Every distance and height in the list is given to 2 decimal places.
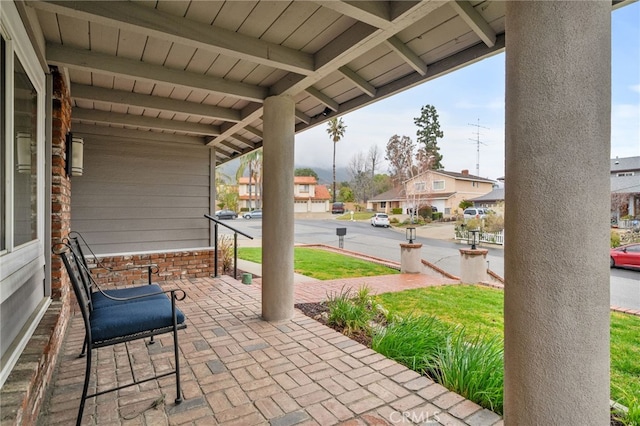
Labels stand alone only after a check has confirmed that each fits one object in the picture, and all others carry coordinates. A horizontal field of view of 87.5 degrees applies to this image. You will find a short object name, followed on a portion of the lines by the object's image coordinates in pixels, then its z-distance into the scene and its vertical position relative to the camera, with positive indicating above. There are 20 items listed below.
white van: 21.95 -0.05
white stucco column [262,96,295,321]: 3.60 +0.06
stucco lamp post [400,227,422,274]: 7.61 -1.07
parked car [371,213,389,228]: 24.05 -0.66
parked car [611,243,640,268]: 8.94 -1.20
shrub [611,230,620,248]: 11.24 -0.97
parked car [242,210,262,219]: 29.62 -0.40
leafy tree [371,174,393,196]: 41.00 +3.36
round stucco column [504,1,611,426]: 1.16 +0.01
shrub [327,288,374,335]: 3.54 -1.16
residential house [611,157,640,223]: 15.40 +0.81
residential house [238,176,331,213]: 42.09 +1.68
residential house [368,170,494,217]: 25.73 +1.83
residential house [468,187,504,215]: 26.36 +0.99
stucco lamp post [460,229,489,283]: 6.67 -1.07
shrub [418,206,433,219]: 26.06 -0.06
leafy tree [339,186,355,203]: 41.06 +1.96
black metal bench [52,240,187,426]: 2.01 -0.73
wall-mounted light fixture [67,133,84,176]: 3.38 +0.56
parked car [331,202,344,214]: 37.45 +0.32
